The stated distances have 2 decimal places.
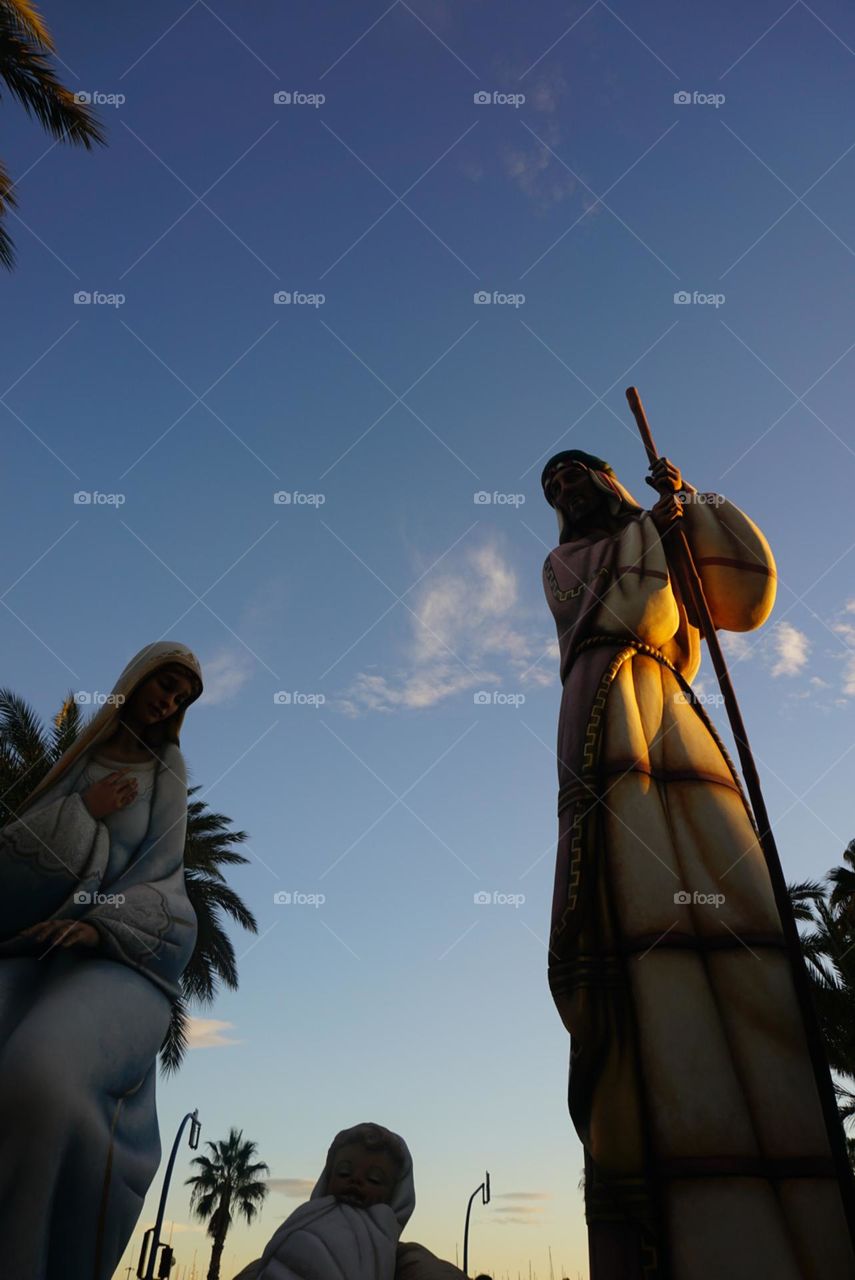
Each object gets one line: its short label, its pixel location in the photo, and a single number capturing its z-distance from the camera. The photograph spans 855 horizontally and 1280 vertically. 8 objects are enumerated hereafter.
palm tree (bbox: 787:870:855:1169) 16.58
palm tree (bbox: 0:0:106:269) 10.73
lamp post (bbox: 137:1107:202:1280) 13.03
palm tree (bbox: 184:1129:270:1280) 36.50
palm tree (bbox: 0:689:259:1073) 16.75
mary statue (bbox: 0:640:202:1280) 3.21
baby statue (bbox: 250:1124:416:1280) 3.60
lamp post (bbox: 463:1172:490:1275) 23.86
